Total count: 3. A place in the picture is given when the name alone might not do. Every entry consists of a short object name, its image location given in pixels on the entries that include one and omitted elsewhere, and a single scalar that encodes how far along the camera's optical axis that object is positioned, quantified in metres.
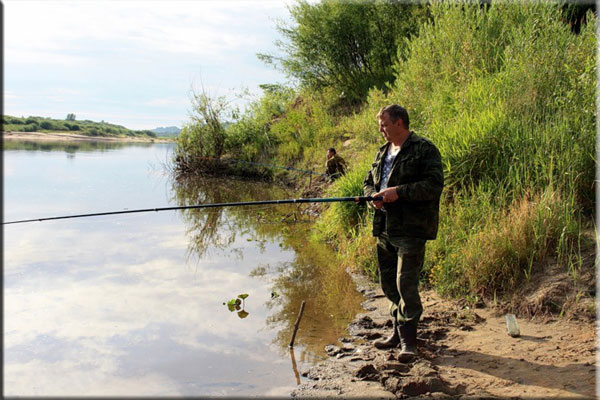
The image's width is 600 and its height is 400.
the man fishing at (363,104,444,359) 3.81
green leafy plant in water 5.42
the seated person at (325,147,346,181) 11.45
